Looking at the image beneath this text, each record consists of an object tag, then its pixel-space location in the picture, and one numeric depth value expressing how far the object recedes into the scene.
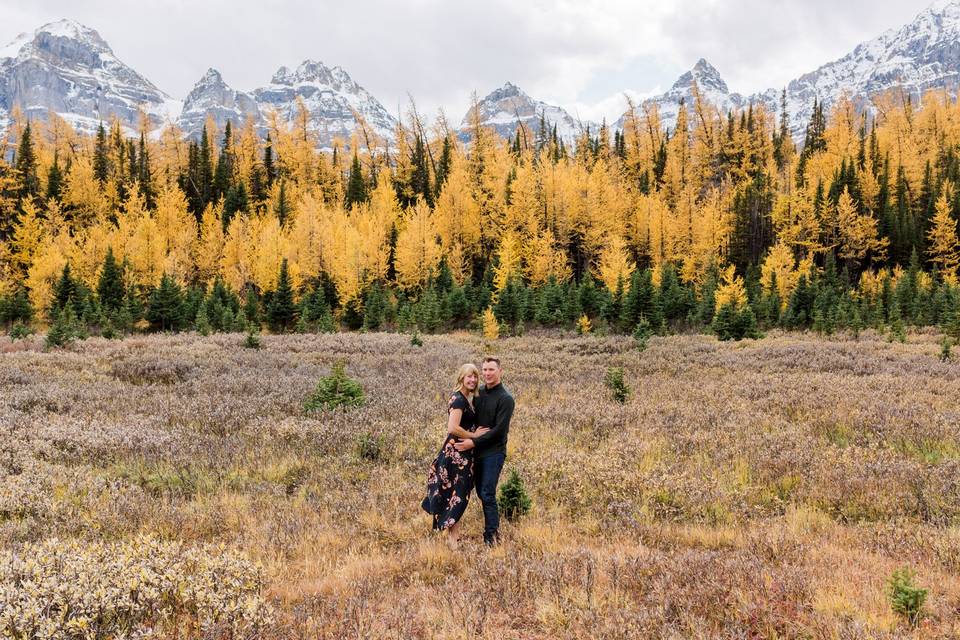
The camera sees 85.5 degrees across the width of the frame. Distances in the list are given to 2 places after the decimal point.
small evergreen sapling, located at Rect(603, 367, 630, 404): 13.27
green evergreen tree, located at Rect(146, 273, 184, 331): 39.75
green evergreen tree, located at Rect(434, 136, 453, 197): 64.38
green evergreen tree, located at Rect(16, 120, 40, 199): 59.91
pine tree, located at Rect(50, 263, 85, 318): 41.66
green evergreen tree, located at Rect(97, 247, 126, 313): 42.78
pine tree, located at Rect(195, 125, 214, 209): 66.06
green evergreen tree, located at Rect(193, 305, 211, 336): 31.16
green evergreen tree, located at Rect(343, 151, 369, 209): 65.06
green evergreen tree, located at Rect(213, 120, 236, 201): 66.19
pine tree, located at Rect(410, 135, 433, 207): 65.69
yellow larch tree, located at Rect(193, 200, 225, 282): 52.81
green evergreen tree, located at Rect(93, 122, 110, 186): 64.12
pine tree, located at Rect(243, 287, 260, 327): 42.91
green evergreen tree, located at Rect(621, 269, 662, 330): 38.34
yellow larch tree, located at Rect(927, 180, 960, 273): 48.72
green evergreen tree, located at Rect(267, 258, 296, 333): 42.34
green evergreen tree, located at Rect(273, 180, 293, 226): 59.78
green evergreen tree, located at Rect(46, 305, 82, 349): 22.23
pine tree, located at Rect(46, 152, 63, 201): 57.78
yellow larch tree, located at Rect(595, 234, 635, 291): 43.50
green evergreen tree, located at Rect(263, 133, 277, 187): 69.81
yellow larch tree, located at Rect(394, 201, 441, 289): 47.31
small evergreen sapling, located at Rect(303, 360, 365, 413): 12.26
